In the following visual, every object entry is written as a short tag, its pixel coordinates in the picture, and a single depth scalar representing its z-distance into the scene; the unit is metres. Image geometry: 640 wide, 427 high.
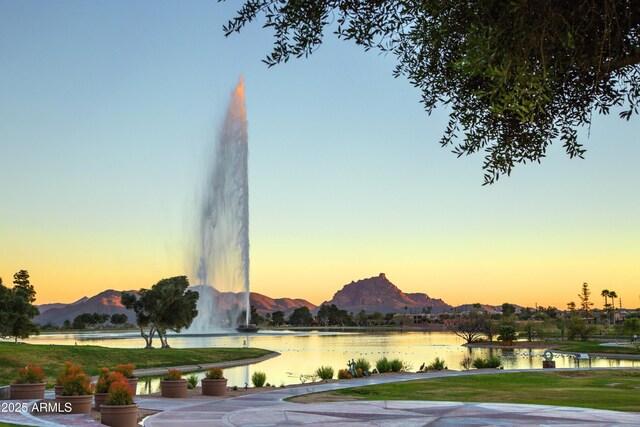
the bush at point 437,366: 43.78
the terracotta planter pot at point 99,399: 21.29
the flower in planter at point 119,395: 18.55
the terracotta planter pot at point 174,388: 27.27
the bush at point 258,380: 34.53
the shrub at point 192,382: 32.02
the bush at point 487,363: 45.12
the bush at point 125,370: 25.01
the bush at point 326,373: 37.88
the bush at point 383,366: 40.94
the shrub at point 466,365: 50.71
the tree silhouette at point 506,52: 6.98
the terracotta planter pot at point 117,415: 18.25
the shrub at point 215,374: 29.05
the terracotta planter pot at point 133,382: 25.27
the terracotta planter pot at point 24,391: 23.66
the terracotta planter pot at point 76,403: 20.23
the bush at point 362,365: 39.06
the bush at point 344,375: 36.81
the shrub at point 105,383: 21.62
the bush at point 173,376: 27.72
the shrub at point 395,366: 41.28
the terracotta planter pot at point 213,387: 28.66
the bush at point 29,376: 23.98
